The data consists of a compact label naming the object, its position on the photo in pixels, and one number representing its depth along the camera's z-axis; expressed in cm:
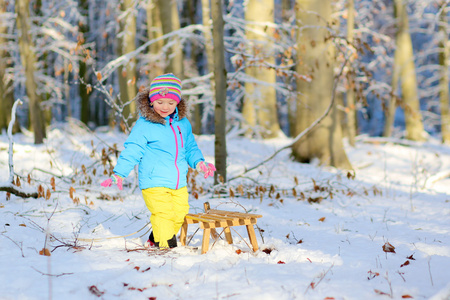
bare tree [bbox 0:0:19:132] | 1394
